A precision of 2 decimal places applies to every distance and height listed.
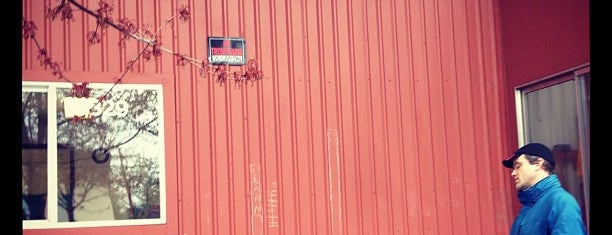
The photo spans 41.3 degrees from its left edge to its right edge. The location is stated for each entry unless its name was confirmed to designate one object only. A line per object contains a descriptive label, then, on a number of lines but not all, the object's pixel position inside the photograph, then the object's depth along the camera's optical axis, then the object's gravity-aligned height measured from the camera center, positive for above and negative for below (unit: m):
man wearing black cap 5.31 -0.29
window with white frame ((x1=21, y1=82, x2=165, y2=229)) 7.41 +0.17
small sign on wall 8.22 +1.20
